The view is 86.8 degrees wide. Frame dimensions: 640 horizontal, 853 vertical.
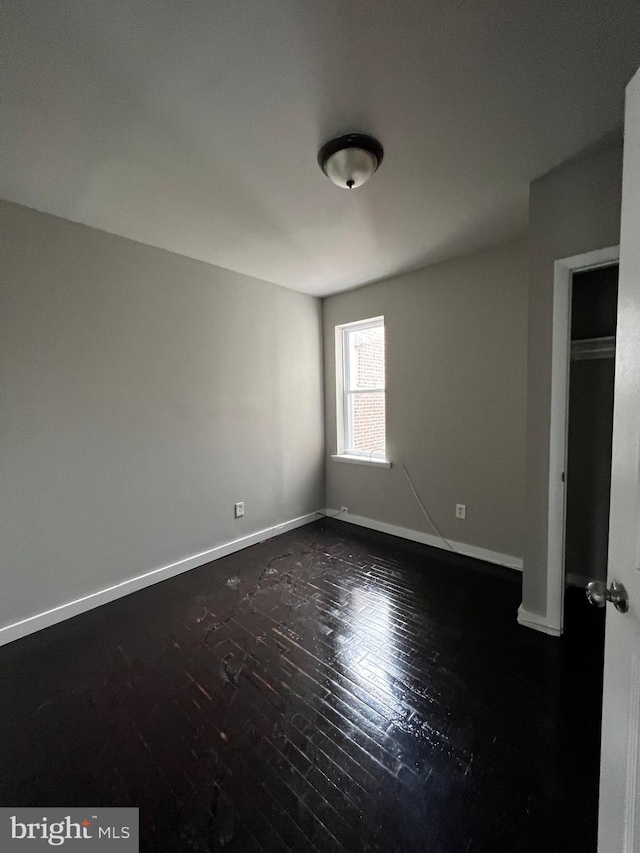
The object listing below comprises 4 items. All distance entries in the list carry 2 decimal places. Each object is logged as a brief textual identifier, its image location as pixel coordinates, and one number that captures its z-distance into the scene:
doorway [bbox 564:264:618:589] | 2.12
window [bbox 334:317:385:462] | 3.50
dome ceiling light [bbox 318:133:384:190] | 1.50
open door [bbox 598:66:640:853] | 0.71
